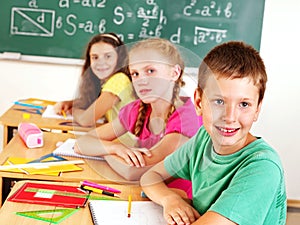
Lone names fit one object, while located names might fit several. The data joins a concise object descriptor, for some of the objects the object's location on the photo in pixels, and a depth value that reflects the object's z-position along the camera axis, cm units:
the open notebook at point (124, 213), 164
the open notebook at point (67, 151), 232
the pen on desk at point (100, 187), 191
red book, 176
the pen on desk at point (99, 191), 188
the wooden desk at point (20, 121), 303
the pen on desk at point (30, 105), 351
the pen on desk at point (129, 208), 168
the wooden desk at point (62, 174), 205
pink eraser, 246
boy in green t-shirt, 138
